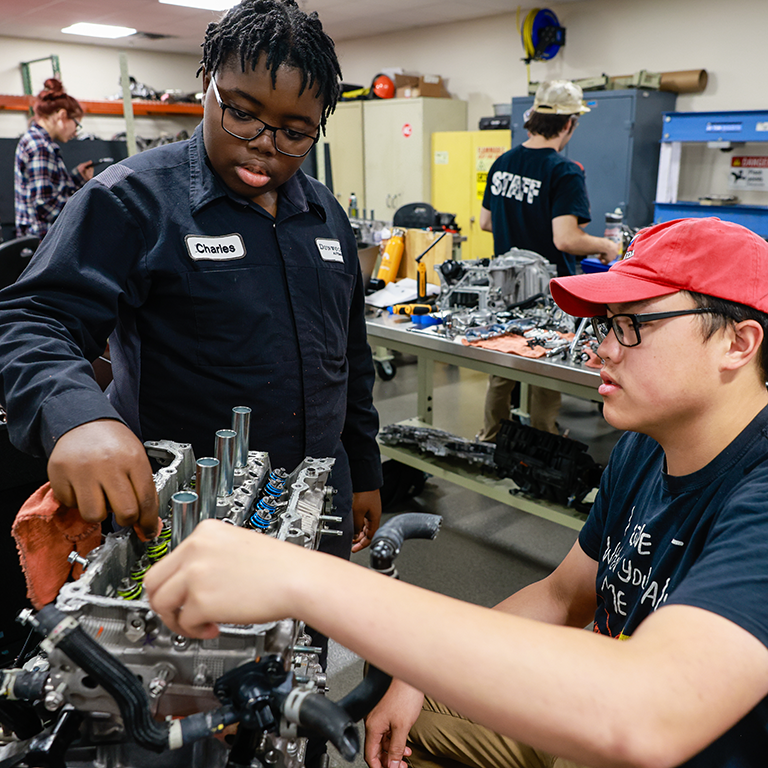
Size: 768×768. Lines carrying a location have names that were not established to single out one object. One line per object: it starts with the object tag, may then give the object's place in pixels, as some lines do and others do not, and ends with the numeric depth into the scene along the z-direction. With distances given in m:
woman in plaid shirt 4.90
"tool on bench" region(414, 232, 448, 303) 3.70
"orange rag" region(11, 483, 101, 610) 0.87
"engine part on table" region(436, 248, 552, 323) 3.27
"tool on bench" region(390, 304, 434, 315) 3.39
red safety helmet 7.89
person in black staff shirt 3.38
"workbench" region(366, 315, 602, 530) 2.61
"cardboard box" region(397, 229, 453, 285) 4.23
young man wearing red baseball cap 0.65
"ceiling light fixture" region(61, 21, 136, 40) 8.15
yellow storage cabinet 7.06
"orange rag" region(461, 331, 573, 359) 2.75
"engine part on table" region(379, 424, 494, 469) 3.17
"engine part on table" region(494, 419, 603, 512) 2.78
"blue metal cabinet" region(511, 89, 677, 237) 5.70
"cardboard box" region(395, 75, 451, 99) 7.80
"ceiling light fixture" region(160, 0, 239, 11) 6.77
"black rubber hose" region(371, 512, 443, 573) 0.77
